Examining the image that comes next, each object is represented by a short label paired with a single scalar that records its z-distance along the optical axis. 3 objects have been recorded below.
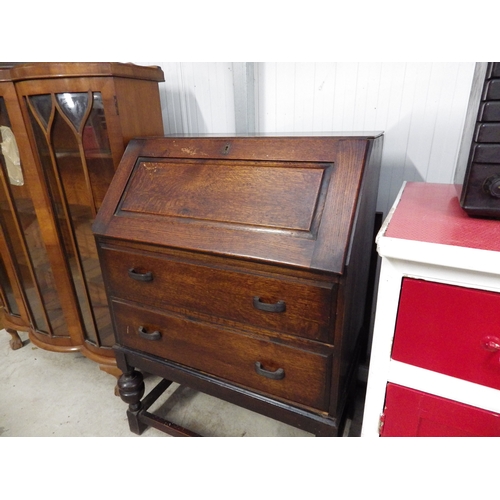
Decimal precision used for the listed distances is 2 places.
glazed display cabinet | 1.08
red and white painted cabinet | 0.52
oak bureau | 0.72
